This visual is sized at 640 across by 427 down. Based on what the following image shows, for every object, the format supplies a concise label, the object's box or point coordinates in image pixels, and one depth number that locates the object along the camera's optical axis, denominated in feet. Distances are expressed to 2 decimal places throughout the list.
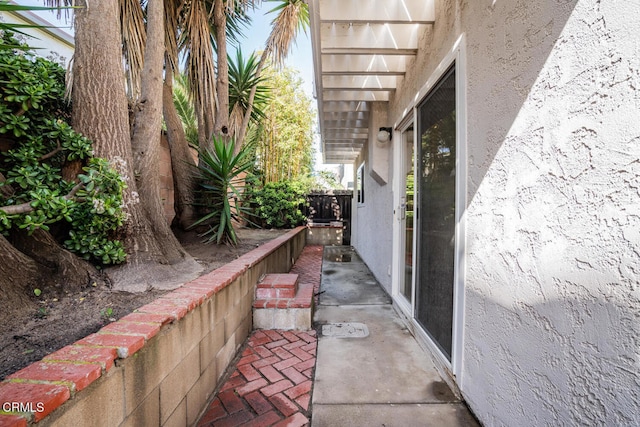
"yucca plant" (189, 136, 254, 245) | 11.68
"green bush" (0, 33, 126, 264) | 5.58
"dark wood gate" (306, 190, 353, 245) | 33.22
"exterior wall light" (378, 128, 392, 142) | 12.78
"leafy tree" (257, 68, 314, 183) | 30.76
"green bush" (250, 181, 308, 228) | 25.55
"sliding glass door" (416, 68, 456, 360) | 6.87
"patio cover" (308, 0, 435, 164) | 7.93
